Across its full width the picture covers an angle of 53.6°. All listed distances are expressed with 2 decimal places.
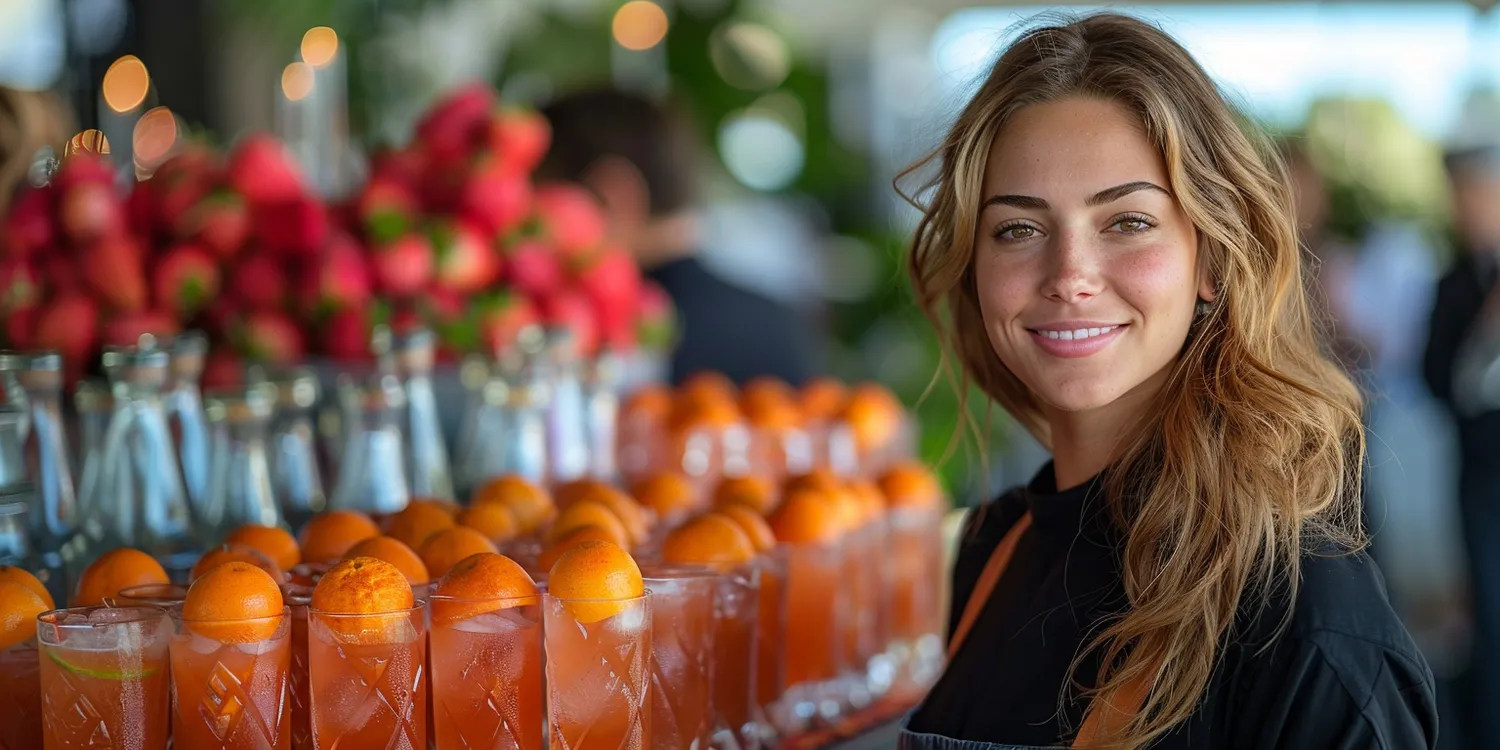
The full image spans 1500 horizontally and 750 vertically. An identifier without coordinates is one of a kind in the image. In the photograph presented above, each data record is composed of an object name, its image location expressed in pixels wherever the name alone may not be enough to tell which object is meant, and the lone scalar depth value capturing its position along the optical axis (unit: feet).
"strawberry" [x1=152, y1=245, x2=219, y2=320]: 7.25
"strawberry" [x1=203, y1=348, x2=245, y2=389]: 7.38
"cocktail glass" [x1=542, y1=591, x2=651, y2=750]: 3.78
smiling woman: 4.02
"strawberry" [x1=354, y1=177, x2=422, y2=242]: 7.80
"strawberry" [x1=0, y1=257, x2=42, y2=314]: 6.95
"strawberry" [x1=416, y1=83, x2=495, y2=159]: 8.53
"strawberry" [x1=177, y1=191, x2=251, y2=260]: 7.41
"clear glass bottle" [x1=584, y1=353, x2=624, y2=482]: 7.60
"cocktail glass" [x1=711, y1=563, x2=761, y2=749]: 4.49
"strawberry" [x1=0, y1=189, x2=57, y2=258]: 6.92
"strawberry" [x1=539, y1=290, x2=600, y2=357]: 8.40
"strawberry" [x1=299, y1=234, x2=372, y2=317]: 7.50
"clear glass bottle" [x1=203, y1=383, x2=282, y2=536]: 5.56
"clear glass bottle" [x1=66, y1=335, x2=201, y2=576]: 5.30
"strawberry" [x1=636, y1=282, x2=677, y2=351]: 9.55
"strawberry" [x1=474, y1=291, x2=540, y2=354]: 8.02
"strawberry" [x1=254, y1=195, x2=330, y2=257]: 7.55
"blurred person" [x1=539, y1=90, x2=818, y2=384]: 12.68
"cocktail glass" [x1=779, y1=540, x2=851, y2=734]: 5.47
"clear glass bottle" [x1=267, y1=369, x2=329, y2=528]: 6.02
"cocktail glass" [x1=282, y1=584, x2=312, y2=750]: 3.84
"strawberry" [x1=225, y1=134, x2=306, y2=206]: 7.56
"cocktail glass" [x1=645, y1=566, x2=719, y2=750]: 4.13
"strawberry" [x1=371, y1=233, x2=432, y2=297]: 7.75
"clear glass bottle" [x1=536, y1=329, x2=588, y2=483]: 7.23
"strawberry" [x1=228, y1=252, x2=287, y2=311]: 7.47
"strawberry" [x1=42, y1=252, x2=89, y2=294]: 7.06
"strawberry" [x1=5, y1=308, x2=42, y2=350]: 6.93
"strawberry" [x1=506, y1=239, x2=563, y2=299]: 8.27
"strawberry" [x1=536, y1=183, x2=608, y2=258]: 8.53
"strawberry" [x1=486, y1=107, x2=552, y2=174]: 8.41
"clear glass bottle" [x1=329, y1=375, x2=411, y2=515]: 6.04
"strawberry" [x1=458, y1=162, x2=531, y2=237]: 8.17
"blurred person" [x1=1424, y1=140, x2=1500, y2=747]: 14.80
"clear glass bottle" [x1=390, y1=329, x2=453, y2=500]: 6.46
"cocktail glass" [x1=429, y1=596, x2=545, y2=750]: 3.74
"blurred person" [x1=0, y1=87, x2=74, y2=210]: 6.30
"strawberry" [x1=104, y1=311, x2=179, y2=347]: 7.07
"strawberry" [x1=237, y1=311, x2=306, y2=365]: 7.41
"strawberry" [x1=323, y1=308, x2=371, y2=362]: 7.52
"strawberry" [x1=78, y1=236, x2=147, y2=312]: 7.04
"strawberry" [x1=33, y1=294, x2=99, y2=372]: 6.89
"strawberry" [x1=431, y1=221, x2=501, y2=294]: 7.92
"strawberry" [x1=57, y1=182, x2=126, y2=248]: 6.98
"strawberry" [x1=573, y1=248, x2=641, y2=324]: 8.71
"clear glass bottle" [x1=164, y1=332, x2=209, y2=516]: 5.75
